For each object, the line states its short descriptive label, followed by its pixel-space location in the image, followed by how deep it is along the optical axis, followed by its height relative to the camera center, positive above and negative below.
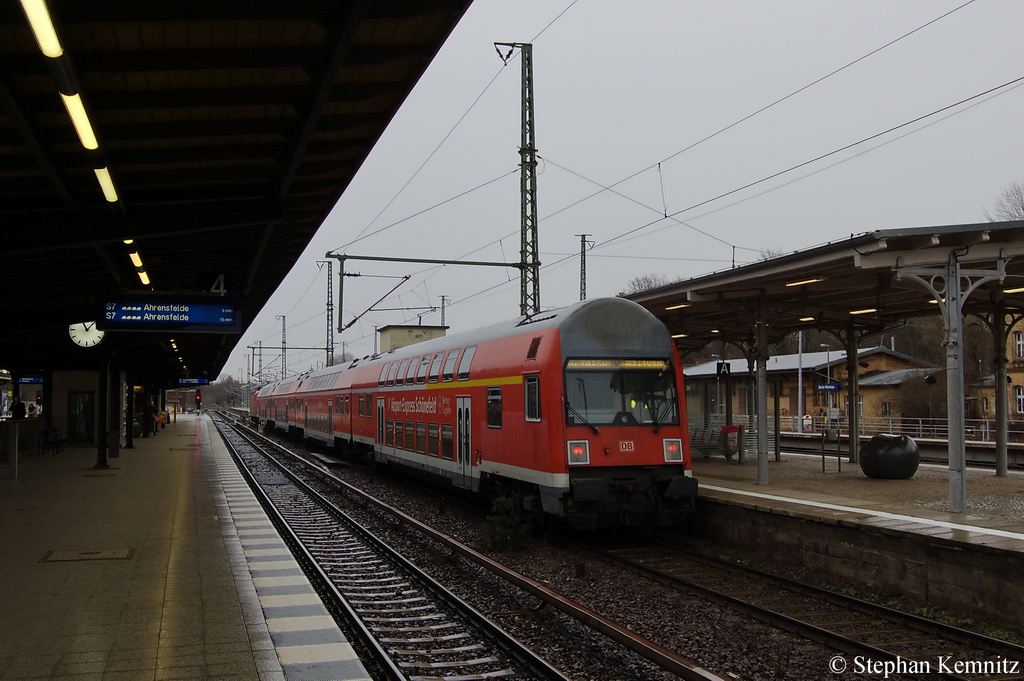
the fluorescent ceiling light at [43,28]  4.70 +2.16
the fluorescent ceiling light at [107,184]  8.31 +2.13
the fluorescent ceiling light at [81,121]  6.29 +2.17
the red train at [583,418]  10.44 -0.48
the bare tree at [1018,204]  40.25 +8.65
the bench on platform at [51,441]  26.06 -1.70
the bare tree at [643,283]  78.81 +9.65
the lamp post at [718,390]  20.30 -0.21
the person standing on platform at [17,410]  28.19 -0.77
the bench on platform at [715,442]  20.00 -1.50
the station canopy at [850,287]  11.10 +1.64
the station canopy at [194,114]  5.77 +2.47
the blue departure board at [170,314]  13.09 +1.16
